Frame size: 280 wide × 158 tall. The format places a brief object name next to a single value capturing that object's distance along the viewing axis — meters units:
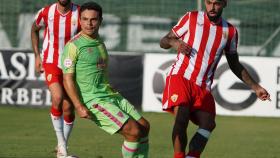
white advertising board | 35.50
